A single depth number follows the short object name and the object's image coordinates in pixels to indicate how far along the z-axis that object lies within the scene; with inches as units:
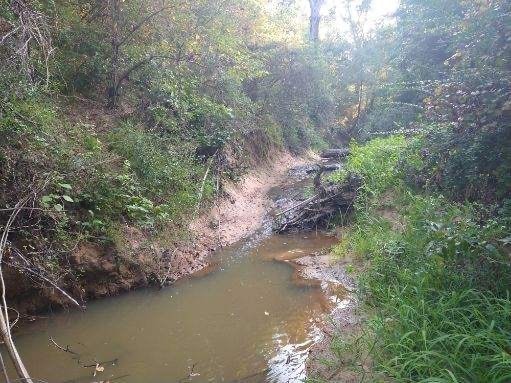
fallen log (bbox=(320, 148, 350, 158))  856.1
